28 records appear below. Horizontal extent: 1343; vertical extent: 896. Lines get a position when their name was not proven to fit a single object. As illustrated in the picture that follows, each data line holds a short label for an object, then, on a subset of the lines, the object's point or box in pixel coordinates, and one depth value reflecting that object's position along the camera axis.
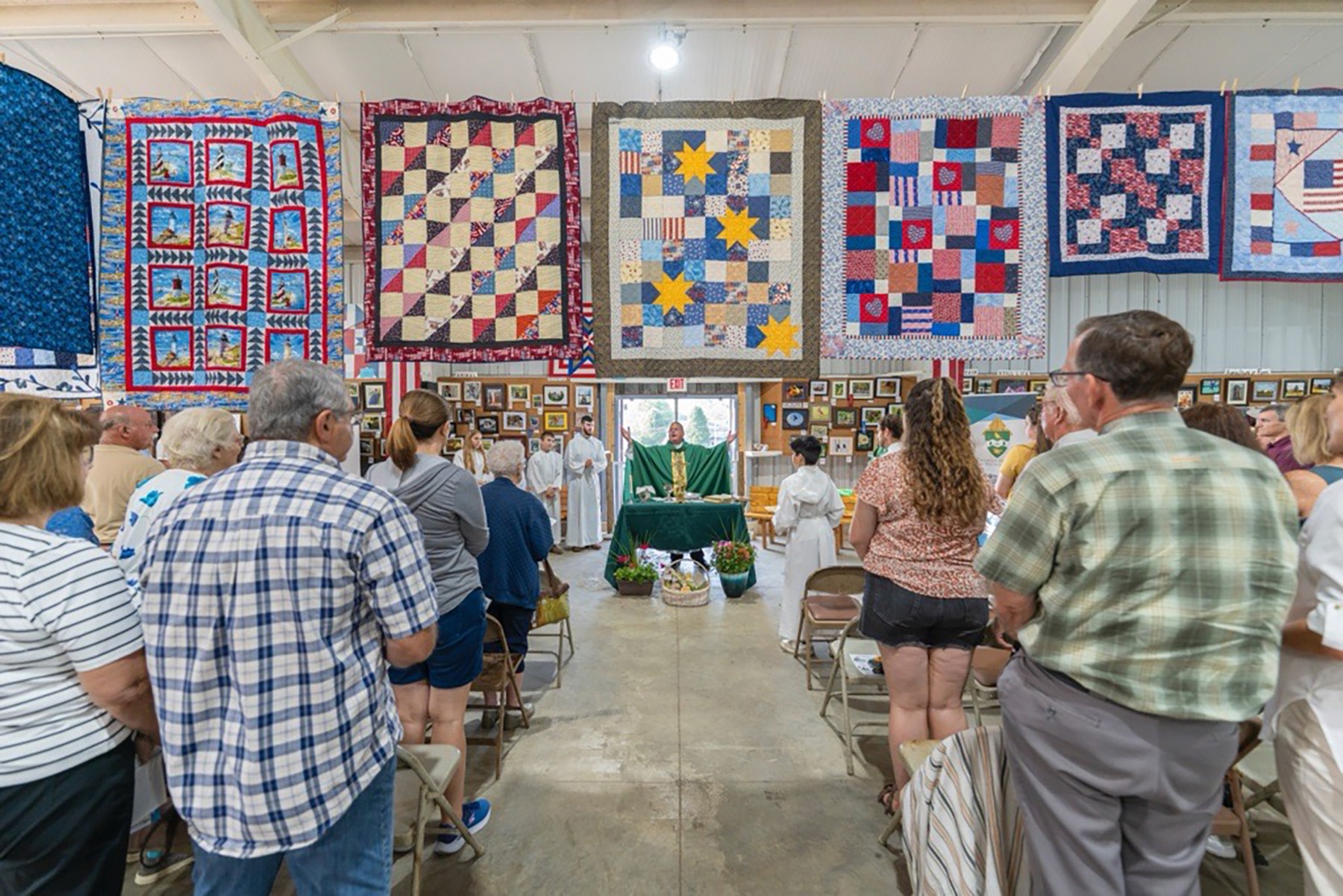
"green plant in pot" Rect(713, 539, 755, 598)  5.93
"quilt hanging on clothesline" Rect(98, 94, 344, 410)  2.49
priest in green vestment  7.83
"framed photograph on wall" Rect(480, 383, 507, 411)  9.59
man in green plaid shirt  1.13
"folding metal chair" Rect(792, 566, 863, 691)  3.60
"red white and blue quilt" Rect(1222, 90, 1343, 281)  2.42
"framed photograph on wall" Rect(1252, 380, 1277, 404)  8.73
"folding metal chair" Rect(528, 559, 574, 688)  3.90
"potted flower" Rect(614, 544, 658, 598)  6.02
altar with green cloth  6.29
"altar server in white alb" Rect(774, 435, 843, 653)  4.66
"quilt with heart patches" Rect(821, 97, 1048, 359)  2.50
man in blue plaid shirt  1.13
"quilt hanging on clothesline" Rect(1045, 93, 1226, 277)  2.46
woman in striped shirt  1.13
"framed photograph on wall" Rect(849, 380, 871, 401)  9.59
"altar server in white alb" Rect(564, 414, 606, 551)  8.53
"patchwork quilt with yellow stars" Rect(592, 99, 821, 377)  2.54
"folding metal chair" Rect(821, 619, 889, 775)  2.90
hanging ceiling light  2.89
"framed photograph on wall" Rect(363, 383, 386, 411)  7.64
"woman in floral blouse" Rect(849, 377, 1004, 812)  2.09
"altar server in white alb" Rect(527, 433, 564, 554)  8.20
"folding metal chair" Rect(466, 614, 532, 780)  2.84
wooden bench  8.67
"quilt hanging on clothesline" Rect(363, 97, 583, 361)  2.55
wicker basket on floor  5.76
